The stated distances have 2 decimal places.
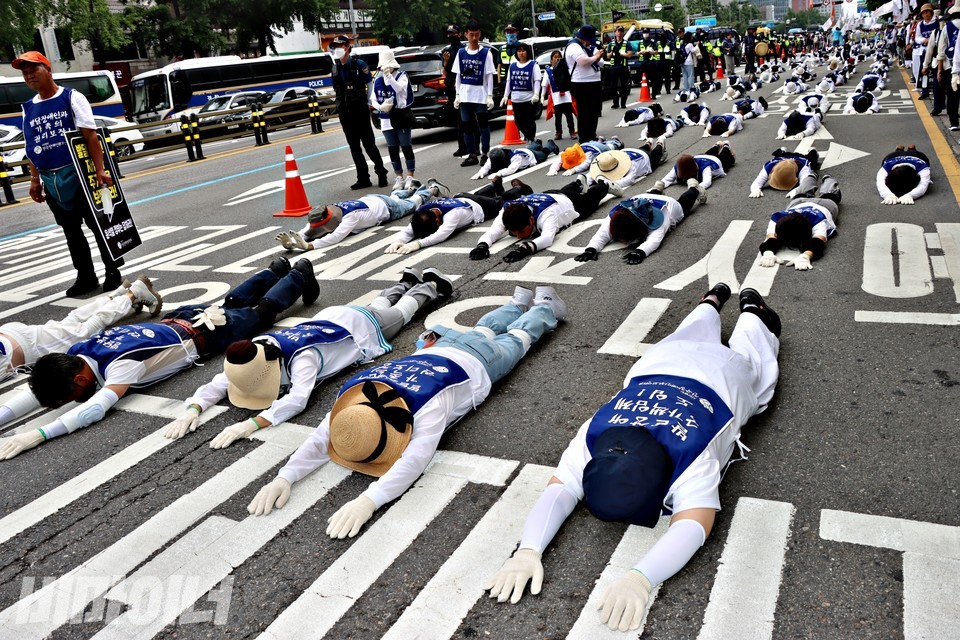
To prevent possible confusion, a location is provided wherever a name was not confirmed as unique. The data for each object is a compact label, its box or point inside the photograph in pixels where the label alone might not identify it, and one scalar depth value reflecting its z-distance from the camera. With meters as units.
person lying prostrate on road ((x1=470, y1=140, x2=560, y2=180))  12.04
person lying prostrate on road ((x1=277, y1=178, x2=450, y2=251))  8.70
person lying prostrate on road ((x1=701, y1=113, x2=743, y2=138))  14.57
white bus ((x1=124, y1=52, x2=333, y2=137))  28.28
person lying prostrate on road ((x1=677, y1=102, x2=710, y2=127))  16.09
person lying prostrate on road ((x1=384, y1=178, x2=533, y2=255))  8.41
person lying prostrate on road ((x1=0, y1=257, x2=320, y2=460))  4.86
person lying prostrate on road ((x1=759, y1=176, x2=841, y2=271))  6.61
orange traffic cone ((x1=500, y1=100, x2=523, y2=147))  15.01
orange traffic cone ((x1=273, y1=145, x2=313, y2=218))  10.75
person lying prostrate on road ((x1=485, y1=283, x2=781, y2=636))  2.98
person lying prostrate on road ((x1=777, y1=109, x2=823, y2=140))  13.38
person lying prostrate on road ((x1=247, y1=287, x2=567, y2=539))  3.68
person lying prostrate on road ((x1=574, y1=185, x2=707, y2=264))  7.38
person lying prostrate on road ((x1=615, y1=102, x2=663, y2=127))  16.83
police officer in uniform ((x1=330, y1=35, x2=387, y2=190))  11.23
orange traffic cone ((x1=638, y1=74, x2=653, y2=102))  22.70
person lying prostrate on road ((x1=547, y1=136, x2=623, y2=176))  11.57
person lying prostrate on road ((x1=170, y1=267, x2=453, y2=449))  4.56
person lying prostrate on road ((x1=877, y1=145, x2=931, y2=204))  8.33
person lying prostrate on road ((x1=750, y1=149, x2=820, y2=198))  8.94
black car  16.02
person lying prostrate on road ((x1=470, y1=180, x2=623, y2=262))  7.75
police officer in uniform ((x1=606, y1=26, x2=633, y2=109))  20.84
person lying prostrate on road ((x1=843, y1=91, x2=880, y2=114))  15.80
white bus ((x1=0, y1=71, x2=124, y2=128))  25.38
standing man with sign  7.23
